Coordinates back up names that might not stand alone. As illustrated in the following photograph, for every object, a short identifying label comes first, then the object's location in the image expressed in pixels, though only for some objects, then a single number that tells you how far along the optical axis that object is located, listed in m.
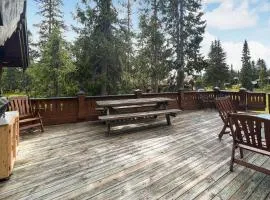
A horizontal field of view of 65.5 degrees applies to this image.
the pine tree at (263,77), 42.84
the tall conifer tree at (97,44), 12.98
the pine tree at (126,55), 13.62
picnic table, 5.71
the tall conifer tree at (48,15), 21.16
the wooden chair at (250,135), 2.73
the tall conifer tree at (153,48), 16.84
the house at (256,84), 48.77
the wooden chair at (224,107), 4.88
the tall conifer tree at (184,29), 16.52
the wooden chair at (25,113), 5.52
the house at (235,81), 56.15
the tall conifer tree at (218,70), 34.38
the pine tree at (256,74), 55.11
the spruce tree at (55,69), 12.86
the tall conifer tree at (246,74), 38.78
